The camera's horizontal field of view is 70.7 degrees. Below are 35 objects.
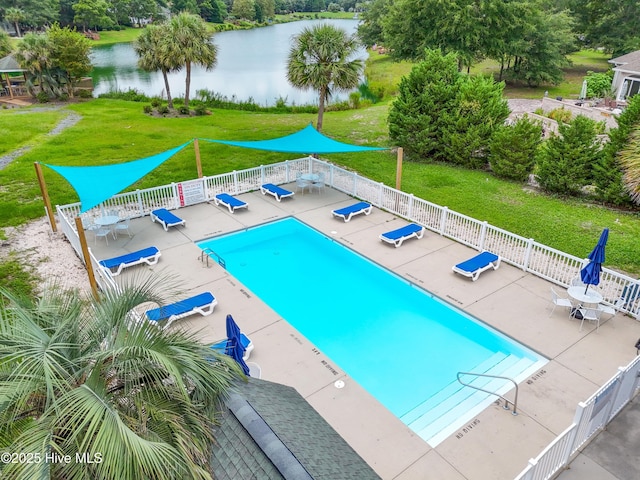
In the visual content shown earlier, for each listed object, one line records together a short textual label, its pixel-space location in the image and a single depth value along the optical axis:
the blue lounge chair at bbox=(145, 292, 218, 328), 9.21
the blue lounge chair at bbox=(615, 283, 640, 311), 9.76
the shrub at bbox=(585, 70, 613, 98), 31.95
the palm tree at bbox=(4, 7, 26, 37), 57.00
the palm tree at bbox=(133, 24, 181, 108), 25.14
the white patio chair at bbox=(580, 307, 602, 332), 9.49
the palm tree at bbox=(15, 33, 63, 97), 30.25
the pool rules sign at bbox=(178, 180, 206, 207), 15.44
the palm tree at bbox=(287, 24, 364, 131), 18.89
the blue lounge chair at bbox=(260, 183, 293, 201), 16.28
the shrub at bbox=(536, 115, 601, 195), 15.12
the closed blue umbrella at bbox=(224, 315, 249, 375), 6.80
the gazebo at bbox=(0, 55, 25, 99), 31.76
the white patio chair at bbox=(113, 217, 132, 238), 13.26
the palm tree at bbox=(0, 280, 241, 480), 3.32
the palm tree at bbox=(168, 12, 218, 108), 25.00
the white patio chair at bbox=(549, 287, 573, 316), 9.86
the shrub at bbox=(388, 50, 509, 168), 18.12
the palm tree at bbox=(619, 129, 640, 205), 10.55
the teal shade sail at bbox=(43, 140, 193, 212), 11.36
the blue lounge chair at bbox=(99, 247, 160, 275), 11.43
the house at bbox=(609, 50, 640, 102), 29.38
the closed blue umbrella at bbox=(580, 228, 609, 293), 8.91
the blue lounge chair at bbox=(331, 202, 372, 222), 14.80
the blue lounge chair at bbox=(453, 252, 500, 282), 11.31
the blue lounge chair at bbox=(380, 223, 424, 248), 13.08
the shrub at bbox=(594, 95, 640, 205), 14.01
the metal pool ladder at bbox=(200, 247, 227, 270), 12.06
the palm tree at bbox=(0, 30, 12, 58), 36.22
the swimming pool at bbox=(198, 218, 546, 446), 8.34
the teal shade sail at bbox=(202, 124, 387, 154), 15.73
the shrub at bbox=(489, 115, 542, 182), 16.75
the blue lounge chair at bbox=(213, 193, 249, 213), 15.27
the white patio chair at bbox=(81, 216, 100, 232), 13.05
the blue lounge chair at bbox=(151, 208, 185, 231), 13.77
